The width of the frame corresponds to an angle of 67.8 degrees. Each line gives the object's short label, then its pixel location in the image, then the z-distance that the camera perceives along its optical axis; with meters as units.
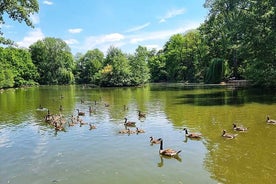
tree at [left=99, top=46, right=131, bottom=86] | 56.14
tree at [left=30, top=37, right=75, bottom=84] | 79.71
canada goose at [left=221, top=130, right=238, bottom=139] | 12.67
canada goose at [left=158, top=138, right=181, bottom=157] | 10.64
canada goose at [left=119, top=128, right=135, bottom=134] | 14.46
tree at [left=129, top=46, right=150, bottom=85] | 58.14
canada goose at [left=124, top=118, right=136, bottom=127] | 16.38
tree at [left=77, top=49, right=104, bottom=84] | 84.05
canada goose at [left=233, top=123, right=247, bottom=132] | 13.87
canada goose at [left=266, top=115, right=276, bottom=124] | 15.21
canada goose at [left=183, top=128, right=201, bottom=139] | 13.02
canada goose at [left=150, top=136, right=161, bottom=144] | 12.39
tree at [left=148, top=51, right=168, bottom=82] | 80.07
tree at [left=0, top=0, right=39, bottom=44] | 16.08
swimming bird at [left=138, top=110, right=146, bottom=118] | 19.17
